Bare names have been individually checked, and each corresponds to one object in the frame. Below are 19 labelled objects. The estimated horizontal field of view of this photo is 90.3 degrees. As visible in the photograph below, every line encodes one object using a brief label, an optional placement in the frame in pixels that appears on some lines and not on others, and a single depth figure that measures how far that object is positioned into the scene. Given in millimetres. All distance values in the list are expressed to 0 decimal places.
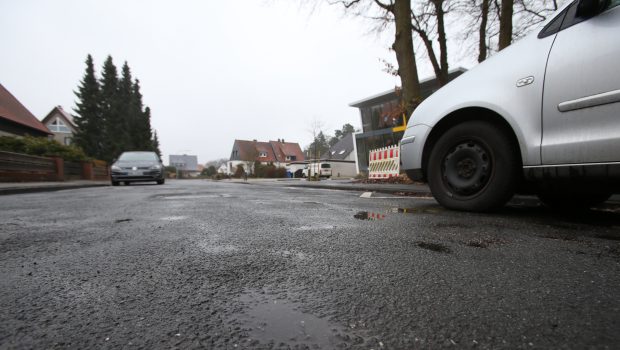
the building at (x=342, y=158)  43003
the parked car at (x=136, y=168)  11492
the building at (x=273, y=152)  66812
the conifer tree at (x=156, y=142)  60875
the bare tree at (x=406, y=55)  9383
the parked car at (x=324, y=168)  38125
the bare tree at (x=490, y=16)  12359
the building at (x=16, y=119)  23844
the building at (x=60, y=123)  46372
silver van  2221
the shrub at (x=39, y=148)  12977
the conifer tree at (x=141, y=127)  44438
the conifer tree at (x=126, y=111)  42125
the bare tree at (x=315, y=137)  39091
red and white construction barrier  11367
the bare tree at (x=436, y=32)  12562
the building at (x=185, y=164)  83650
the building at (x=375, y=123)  25969
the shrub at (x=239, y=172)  43169
